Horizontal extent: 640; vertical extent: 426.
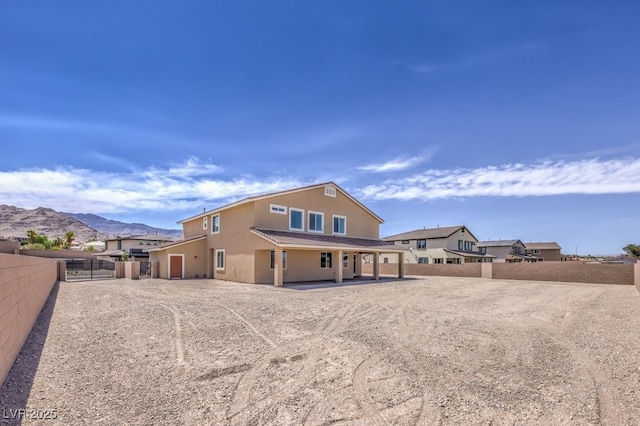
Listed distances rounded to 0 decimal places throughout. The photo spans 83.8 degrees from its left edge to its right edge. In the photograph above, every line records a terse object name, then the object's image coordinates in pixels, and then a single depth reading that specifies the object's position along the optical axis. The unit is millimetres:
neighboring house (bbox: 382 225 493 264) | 44575
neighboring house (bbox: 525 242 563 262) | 66312
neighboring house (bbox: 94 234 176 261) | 51312
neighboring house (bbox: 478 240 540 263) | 52344
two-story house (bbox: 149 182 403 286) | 22422
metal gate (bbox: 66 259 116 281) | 28711
